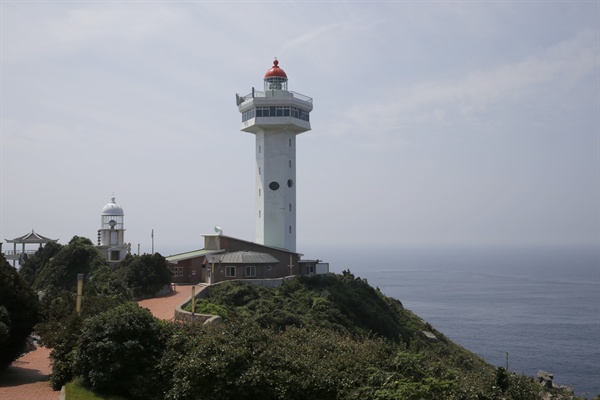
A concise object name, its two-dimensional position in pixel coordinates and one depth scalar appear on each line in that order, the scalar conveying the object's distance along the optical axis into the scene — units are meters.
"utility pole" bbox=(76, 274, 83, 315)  18.91
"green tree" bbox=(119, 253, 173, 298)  34.41
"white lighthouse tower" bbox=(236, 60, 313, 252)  43.22
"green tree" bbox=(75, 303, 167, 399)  14.82
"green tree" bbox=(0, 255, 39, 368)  18.20
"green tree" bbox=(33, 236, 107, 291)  41.53
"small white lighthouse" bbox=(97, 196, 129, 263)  46.41
